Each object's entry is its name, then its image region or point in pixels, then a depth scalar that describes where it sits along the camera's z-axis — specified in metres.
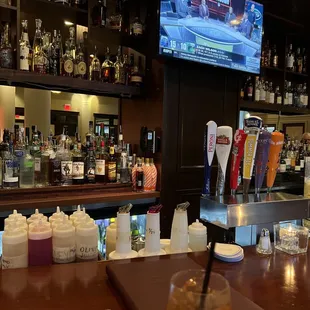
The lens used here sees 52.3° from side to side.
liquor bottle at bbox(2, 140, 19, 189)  2.09
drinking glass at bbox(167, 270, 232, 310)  0.52
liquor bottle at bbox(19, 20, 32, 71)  2.16
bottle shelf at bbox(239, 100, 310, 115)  3.17
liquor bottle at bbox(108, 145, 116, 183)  2.50
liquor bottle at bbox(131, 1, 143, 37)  2.61
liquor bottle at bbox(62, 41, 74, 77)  2.37
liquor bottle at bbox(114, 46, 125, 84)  2.65
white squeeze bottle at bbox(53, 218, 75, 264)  0.99
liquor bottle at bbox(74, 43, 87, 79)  2.42
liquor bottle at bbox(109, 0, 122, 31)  2.55
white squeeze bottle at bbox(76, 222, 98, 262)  1.02
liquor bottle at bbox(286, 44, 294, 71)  3.59
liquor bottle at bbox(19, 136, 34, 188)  2.20
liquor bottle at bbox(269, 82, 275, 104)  3.45
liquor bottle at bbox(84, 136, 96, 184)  2.42
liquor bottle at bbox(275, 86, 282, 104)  3.53
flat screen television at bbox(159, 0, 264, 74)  2.32
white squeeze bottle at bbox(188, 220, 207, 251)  1.15
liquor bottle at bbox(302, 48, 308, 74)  3.82
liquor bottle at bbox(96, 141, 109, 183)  2.47
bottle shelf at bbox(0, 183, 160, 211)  2.02
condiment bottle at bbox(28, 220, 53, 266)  0.98
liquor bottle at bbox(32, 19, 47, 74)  2.25
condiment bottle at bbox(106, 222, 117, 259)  1.15
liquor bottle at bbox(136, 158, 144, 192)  2.51
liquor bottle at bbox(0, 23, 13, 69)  2.12
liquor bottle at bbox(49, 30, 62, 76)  2.36
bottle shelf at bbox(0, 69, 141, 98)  2.13
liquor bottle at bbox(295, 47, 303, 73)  3.77
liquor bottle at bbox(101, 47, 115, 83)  2.60
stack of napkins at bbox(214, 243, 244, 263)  1.05
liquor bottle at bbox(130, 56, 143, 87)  2.66
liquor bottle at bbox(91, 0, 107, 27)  2.42
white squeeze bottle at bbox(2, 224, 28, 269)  0.94
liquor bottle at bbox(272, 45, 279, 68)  3.53
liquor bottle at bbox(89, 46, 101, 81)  2.54
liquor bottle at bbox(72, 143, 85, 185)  2.34
